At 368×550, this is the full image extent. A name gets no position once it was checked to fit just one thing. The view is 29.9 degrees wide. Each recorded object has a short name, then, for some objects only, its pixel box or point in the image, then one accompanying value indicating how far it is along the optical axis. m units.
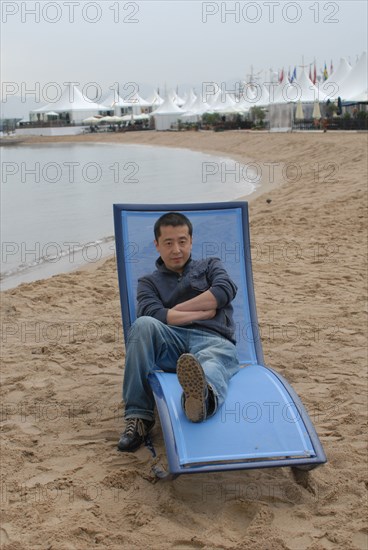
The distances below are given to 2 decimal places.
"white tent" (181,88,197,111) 71.57
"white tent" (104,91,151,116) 78.06
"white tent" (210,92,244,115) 57.25
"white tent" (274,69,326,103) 41.44
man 3.77
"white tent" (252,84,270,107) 51.34
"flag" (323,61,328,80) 56.06
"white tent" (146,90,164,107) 82.06
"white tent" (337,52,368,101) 36.97
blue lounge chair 3.22
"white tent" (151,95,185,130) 67.69
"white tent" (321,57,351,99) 39.62
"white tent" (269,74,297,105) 41.91
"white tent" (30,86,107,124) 80.62
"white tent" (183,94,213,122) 62.94
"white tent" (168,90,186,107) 78.29
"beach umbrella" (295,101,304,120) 40.34
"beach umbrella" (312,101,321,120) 38.31
